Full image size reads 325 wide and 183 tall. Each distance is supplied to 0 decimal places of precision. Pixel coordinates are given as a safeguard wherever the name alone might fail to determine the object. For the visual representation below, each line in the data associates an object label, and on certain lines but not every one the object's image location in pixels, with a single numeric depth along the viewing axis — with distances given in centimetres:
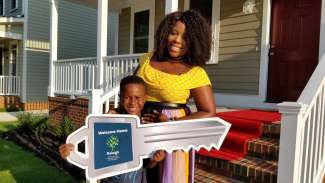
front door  578
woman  180
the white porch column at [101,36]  773
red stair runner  425
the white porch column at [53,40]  980
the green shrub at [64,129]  805
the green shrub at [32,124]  912
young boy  176
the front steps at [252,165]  365
